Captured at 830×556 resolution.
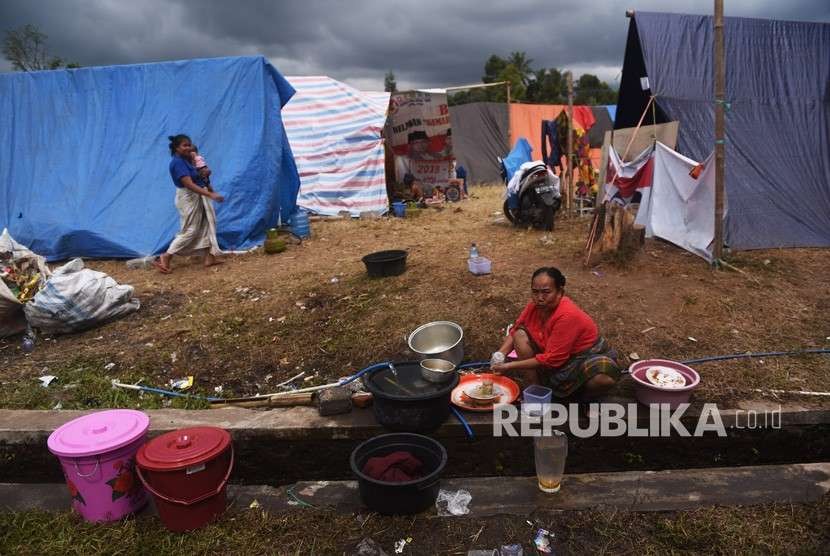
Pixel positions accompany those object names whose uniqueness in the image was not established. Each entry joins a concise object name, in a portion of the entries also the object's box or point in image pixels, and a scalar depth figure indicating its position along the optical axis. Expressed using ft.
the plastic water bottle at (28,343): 14.83
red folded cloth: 8.01
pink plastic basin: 10.05
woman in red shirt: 9.90
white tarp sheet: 18.84
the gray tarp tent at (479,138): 52.65
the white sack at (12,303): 15.12
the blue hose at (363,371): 11.75
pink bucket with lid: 7.92
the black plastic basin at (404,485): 7.69
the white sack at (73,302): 15.01
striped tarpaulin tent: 34.68
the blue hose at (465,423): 10.12
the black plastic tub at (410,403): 9.52
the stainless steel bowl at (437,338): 12.60
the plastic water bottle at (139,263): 22.31
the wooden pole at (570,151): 27.14
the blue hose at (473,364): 12.46
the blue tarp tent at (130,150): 24.34
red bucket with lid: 7.63
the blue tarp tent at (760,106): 21.45
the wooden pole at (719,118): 16.70
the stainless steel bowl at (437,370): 10.30
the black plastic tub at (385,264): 17.66
